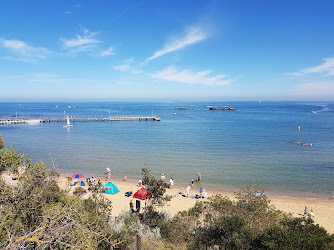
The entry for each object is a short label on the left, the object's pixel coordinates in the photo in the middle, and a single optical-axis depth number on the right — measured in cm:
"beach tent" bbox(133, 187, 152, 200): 1583
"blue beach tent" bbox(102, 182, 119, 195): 1867
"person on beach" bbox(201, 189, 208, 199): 1827
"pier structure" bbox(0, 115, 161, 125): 6915
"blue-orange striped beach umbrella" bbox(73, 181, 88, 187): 1942
